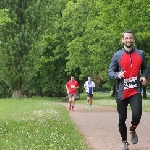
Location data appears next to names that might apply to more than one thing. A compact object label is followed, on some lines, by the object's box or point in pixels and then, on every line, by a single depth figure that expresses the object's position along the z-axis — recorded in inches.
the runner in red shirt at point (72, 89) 1008.2
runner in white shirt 1047.7
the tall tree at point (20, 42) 1673.2
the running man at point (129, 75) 326.2
